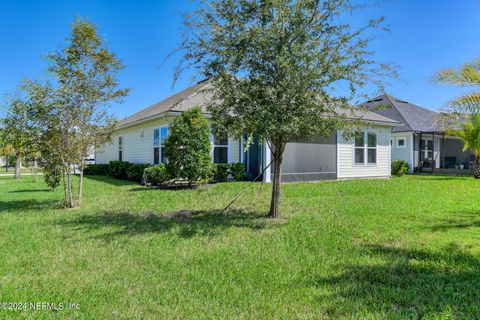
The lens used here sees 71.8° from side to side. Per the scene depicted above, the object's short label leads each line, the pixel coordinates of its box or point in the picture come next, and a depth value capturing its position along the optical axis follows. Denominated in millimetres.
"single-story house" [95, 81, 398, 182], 14703
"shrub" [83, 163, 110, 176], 21391
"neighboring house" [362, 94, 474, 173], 22922
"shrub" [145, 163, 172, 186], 12624
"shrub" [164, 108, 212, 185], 11930
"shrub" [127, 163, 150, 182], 14583
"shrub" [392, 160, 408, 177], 20009
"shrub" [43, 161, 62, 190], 9766
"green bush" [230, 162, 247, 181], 14164
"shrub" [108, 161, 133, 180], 17022
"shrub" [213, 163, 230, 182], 13766
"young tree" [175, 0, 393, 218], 6441
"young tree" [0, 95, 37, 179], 8695
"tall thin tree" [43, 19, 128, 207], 8938
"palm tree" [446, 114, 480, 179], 14375
